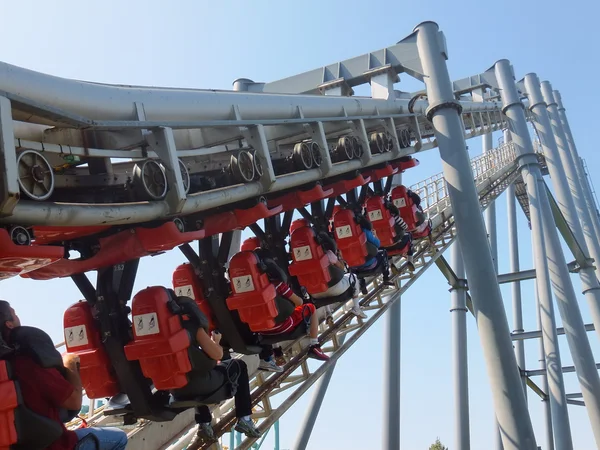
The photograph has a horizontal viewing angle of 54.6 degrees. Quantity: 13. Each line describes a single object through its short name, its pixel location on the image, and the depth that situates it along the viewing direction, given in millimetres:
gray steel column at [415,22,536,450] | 5625
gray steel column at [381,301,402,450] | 8516
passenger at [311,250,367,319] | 5668
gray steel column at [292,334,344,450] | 7633
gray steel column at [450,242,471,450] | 9547
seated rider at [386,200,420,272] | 7418
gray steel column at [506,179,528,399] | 13234
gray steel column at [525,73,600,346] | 11586
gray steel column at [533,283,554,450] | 13102
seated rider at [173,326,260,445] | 3628
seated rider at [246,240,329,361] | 4719
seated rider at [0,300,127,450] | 2559
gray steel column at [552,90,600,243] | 16741
